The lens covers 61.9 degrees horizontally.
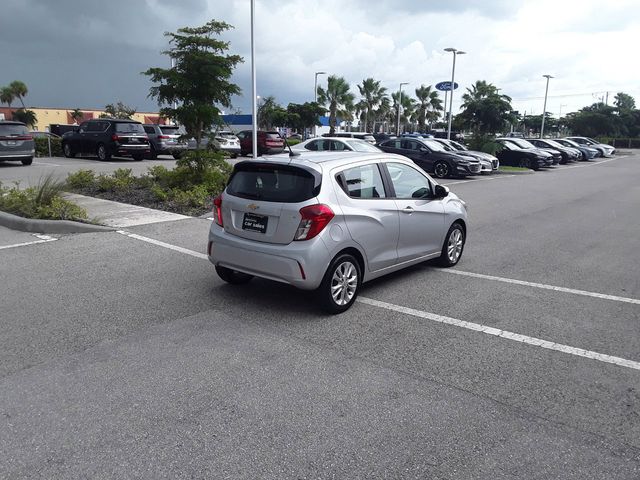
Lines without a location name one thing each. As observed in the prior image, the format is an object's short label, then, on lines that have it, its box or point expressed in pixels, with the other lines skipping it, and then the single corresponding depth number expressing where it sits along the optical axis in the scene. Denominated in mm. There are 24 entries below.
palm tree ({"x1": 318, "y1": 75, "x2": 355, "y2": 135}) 64625
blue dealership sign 34969
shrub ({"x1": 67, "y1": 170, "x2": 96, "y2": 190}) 13734
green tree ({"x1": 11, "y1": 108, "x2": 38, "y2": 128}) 73312
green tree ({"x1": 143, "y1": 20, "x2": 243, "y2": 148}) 11891
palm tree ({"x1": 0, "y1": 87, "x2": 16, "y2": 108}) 91500
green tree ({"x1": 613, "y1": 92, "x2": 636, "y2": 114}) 115625
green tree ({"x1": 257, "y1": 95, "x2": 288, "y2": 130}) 62688
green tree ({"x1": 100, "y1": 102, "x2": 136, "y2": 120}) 60716
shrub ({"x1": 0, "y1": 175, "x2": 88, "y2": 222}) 9516
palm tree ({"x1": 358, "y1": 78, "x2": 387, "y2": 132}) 79438
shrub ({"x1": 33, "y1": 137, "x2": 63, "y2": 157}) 25906
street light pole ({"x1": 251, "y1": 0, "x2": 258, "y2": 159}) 20125
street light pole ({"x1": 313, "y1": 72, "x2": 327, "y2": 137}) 62288
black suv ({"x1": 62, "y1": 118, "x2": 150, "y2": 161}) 22891
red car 29400
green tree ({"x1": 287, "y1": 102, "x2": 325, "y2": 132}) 63675
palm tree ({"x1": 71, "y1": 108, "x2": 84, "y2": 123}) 82562
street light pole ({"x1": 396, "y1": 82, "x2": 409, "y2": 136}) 78375
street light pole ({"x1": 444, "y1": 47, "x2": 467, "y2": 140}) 34344
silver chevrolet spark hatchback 5164
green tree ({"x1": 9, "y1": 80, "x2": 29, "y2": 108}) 91500
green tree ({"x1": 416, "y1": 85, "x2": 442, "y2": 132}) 90000
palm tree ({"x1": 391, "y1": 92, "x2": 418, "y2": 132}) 84312
